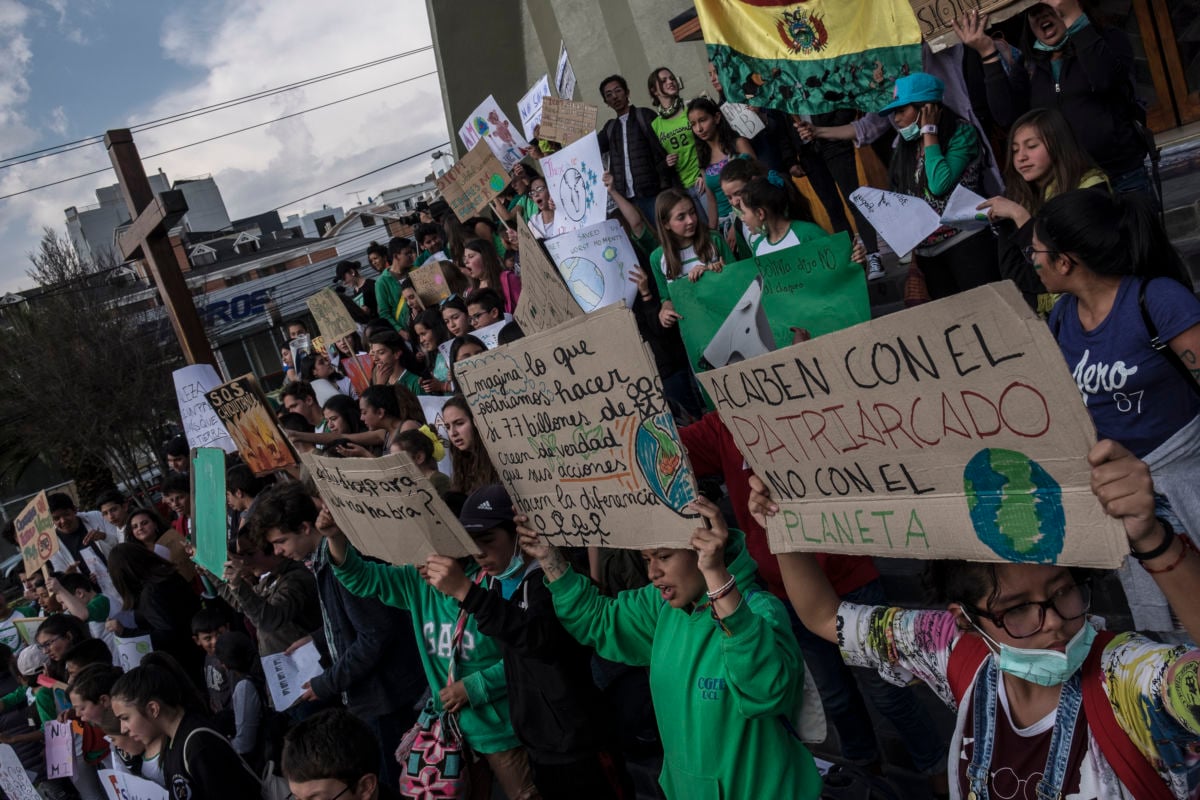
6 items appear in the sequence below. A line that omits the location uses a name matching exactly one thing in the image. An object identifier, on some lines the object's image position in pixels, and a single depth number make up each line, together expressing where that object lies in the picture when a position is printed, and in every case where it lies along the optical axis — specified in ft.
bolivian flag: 15.61
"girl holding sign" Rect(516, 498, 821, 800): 7.86
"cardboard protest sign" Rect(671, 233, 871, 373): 13.92
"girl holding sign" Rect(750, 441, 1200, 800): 5.27
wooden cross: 29.01
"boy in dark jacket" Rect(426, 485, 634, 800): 10.12
